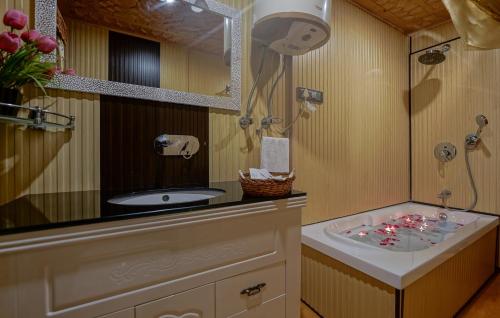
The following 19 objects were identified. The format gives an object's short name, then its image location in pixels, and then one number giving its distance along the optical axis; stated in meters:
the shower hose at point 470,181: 2.23
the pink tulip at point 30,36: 0.78
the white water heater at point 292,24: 1.21
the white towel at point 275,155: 1.53
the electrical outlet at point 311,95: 1.77
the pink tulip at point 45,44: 0.78
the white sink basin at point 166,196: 1.10
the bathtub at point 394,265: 1.17
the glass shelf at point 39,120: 0.77
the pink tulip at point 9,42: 0.71
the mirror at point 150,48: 1.04
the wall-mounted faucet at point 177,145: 1.24
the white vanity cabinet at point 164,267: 0.61
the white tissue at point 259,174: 1.10
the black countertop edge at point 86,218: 0.59
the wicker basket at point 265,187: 1.01
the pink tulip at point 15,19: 0.74
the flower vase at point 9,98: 0.77
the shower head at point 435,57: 2.16
